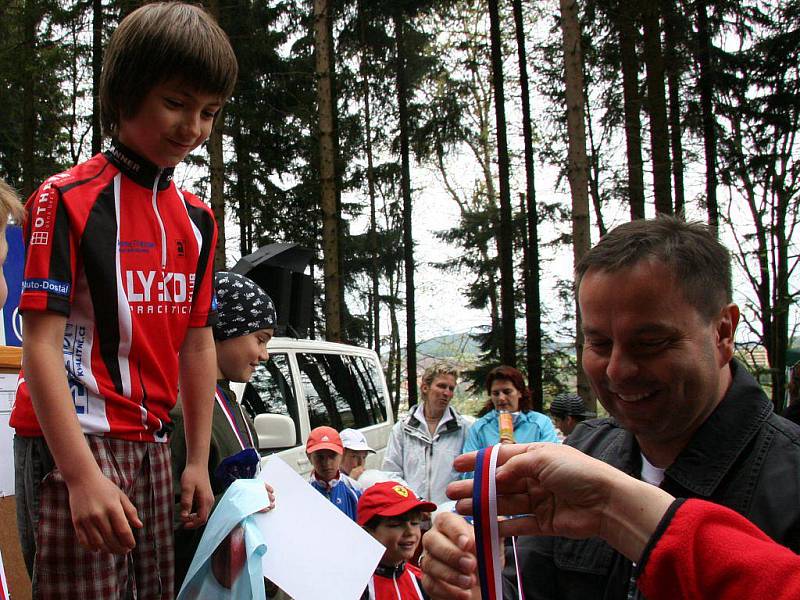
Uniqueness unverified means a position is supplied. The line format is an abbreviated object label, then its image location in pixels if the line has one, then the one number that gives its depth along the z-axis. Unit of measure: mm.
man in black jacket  1604
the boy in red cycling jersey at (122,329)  1587
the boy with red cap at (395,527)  3840
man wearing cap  8438
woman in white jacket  5996
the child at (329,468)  5098
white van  5200
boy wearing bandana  2350
